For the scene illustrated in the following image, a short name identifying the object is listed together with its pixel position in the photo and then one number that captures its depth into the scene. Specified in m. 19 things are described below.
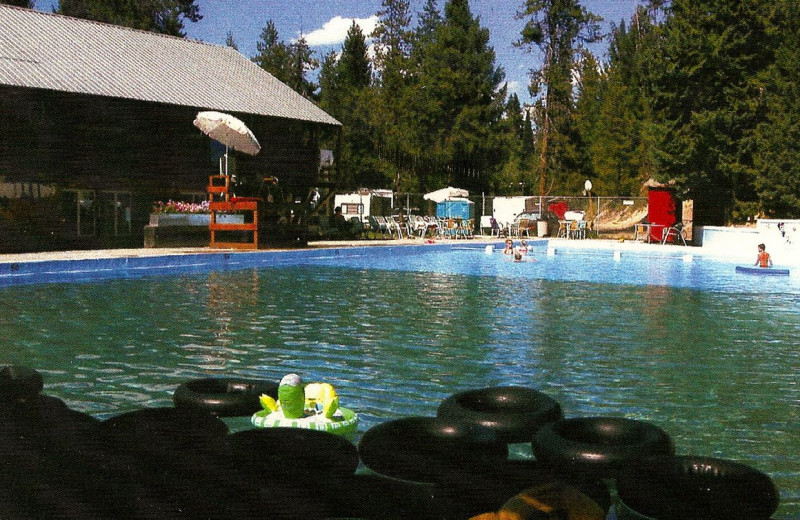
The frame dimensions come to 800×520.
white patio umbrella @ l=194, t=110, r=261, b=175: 20.45
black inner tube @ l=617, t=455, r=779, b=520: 3.13
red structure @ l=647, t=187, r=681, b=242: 29.91
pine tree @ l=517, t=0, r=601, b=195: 46.62
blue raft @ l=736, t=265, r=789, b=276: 17.34
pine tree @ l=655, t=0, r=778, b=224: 27.59
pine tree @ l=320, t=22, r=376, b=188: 52.34
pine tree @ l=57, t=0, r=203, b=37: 50.53
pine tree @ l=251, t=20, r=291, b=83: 60.34
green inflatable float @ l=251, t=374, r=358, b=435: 4.52
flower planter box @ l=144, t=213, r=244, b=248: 21.31
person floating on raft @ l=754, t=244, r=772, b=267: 18.20
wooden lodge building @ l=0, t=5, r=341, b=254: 20.78
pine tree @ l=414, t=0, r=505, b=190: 46.69
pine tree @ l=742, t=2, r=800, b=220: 24.22
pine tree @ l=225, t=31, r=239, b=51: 73.19
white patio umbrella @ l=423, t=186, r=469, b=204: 37.47
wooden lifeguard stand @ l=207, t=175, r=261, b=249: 20.78
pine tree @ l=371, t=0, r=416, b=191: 48.62
